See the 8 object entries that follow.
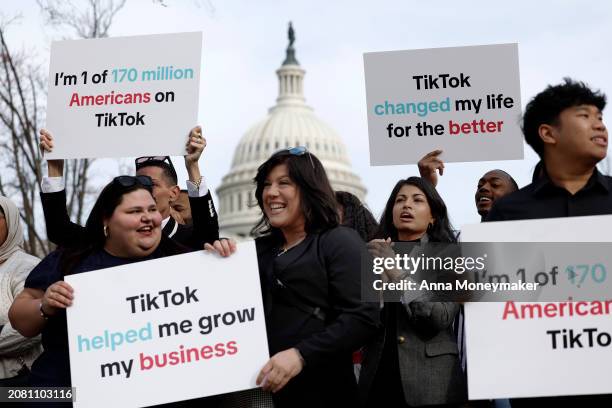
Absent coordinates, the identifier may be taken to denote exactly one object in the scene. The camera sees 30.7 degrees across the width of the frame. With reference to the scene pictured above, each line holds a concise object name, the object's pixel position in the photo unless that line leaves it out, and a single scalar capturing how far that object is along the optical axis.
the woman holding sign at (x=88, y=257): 4.91
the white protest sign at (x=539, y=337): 4.30
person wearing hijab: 6.01
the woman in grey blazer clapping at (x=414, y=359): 5.18
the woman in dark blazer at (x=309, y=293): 4.62
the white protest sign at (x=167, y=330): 4.73
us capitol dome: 109.06
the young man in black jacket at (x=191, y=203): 5.50
